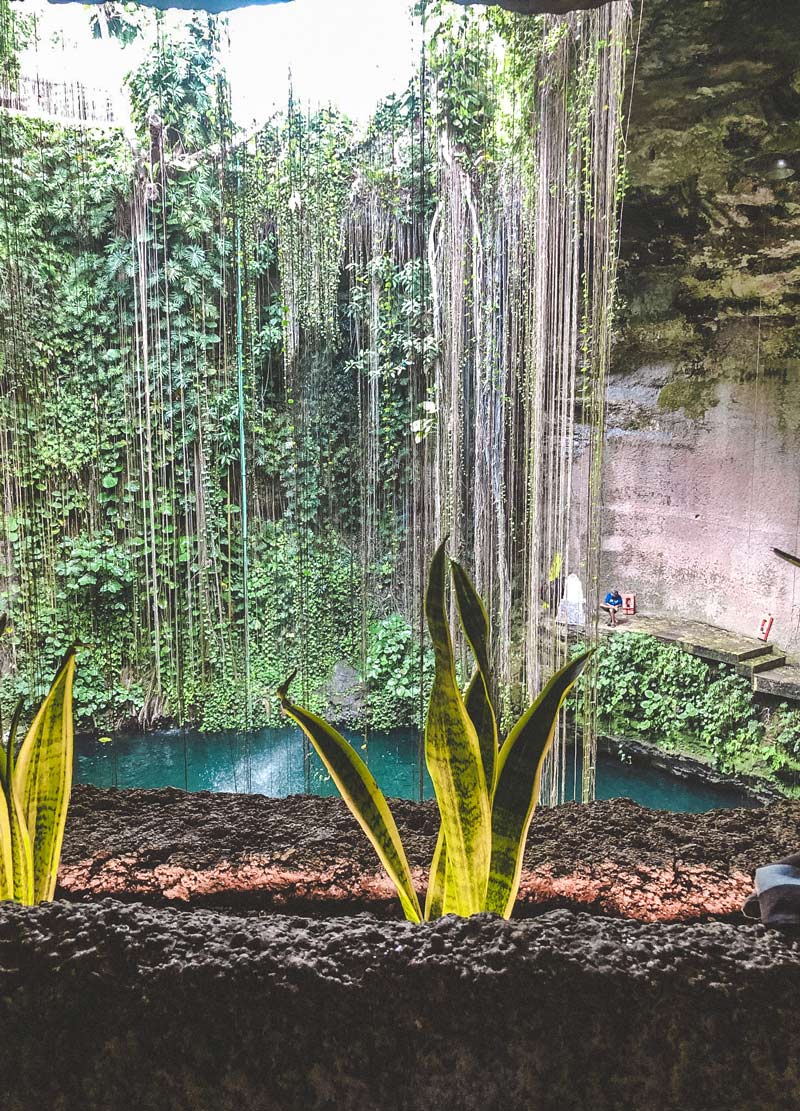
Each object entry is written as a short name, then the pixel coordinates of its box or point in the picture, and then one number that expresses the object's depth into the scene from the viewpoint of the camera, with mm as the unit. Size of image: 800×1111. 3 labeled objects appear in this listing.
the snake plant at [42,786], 1171
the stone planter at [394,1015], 787
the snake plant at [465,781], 1017
